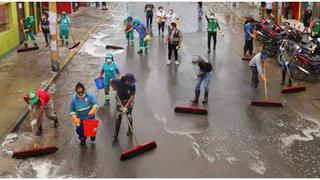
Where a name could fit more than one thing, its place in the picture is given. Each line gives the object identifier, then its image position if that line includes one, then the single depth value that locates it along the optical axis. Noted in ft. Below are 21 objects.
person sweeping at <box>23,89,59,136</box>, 34.32
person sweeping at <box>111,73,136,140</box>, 33.90
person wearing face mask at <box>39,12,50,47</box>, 66.18
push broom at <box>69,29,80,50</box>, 68.03
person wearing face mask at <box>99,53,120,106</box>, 41.27
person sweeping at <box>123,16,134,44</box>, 67.22
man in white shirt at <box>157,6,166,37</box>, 78.82
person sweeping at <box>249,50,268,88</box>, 46.50
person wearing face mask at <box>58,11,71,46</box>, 68.49
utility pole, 52.60
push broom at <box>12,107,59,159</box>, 31.91
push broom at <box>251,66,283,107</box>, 42.87
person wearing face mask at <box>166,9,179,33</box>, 75.73
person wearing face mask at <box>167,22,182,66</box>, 56.18
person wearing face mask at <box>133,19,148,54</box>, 63.52
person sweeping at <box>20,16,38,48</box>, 66.33
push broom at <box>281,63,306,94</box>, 47.29
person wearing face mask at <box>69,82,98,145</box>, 32.65
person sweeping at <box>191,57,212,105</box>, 42.47
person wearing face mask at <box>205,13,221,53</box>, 64.18
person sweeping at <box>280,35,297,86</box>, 49.83
